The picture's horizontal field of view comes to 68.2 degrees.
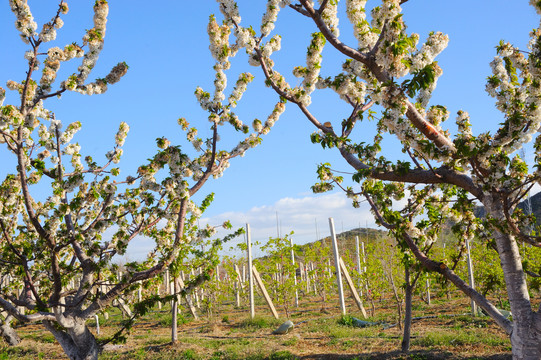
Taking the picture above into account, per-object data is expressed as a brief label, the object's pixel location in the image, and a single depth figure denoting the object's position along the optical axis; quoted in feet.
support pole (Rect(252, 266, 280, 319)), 45.16
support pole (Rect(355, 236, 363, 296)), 55.62
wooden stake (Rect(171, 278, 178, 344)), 33.50
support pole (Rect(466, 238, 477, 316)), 38.52
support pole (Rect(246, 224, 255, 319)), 44.01
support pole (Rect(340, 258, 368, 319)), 43.81
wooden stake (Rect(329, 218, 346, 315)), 42.16
